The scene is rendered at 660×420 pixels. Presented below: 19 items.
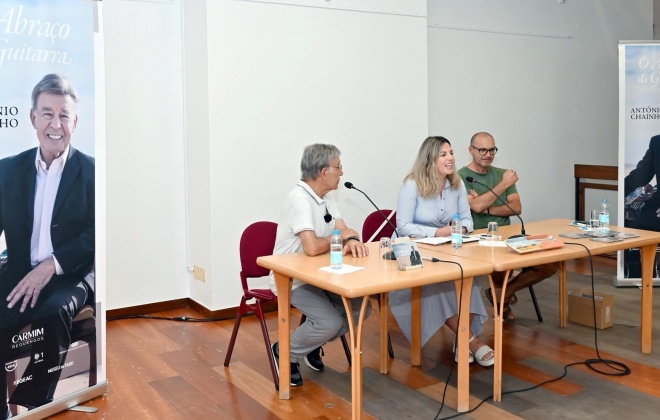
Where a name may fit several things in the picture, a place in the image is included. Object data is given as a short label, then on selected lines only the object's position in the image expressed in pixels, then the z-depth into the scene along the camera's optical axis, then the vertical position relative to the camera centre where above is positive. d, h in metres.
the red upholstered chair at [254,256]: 3.79 -0.34
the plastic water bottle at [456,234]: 3.69 -0.21
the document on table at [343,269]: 3.08 -0.34
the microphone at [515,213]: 3.82 -0.12
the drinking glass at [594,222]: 4.09 -0.17
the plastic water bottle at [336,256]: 3.12 -0.28
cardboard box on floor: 4.46 -0.76
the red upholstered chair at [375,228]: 4.54 -0.22
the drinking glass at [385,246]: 3.47 -0.26
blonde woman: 3.81 -0.13
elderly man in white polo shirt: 3.45 -0.23
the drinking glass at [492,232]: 3.83 -0.21
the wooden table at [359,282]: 2.87 -0.37
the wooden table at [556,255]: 3.34 -0.31
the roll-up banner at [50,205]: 2.96 -0.04
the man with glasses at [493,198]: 4.56 -0.02
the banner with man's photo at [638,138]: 5.61 +0.46
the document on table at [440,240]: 3.76 -0.25
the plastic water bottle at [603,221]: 4.10 -0.16
